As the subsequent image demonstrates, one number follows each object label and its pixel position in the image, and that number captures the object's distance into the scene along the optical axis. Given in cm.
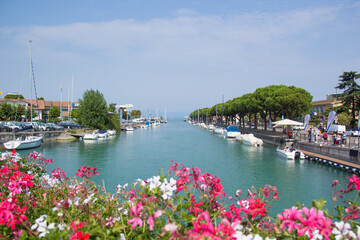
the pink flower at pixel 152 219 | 219
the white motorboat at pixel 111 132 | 5504
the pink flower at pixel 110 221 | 276
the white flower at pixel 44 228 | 226
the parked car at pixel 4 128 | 3840
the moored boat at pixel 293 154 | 2438
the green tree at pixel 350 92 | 4309
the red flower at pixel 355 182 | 283
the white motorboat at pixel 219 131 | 5808
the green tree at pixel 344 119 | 4466
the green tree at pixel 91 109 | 5206
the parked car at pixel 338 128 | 3769
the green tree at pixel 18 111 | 5514
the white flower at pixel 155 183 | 271
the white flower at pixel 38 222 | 232
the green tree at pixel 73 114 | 7569
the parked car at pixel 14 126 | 3861
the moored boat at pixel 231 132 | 4939
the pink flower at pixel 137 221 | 222
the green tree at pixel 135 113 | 16281
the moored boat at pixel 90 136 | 4431
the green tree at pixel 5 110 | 5325
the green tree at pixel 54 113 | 7088
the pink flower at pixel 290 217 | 225
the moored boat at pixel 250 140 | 3641
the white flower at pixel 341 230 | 229
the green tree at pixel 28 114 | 5721
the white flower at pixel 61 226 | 256
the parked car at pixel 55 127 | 4764
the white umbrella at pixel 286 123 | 3159
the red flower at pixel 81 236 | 199
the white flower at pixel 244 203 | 291
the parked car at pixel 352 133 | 3612
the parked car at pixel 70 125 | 5403
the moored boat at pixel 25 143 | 2931
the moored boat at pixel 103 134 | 4856
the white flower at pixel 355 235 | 223
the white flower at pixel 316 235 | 230
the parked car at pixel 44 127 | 4415
